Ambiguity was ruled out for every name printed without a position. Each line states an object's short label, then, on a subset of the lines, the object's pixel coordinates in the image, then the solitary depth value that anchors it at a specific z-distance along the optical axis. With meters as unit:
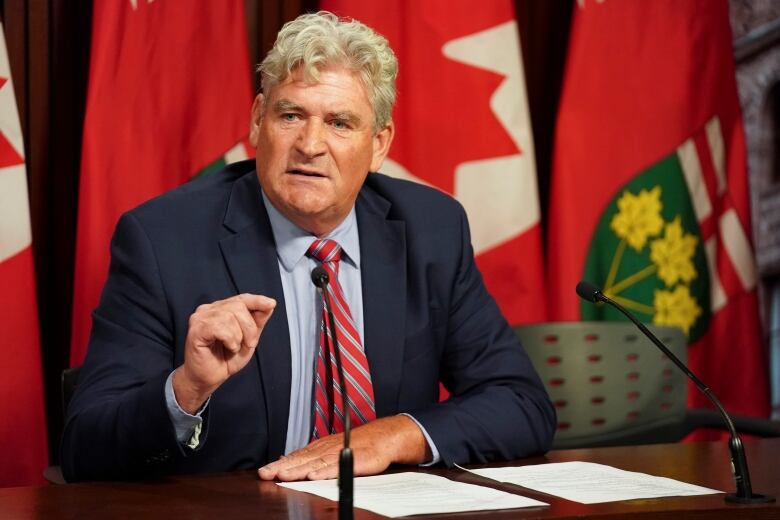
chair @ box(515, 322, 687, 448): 5.76
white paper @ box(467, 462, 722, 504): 3.25
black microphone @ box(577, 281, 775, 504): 3.17
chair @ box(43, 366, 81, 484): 4.59
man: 4.02
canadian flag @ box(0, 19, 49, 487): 5.20
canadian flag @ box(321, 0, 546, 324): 6.19
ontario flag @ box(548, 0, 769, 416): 6.57
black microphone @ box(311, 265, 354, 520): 2.65
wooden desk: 2.95
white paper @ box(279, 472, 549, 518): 2.99
